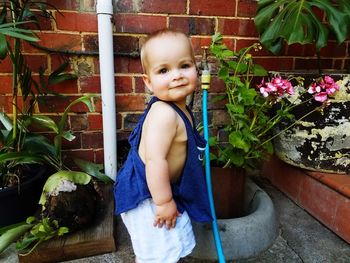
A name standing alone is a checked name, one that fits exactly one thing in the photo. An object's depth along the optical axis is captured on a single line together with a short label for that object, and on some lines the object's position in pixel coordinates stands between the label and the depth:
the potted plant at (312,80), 1.18
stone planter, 1.28
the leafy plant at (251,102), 1.18
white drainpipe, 1.28
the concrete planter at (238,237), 1.14
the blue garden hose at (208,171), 1.03
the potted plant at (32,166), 1.08
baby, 0.80
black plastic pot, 1.14
